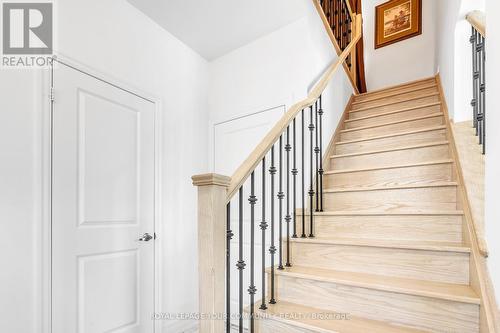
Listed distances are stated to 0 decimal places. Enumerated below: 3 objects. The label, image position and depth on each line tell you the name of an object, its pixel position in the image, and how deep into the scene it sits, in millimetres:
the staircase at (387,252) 1316
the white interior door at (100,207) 1767
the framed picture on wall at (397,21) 4457
